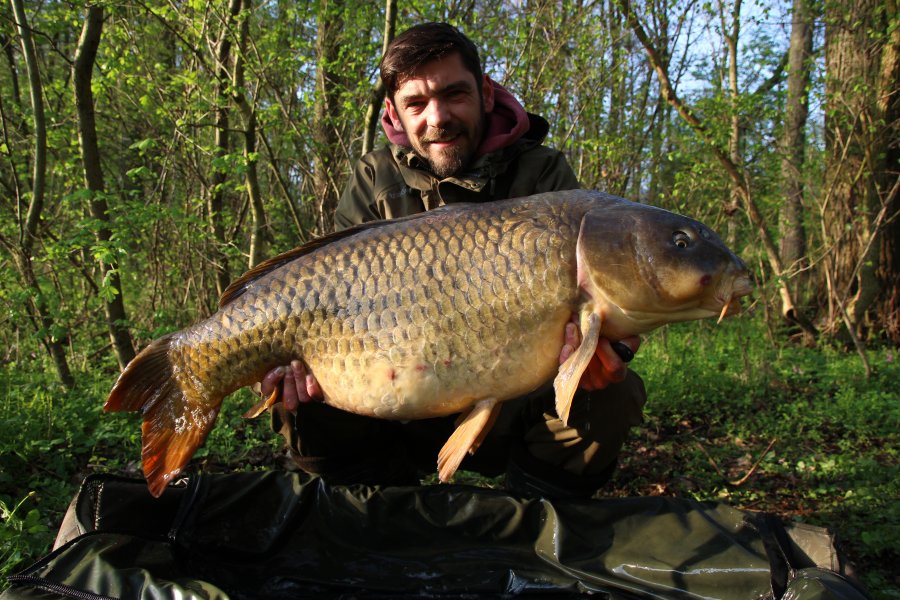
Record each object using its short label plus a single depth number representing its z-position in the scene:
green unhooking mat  1.37
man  1.78
